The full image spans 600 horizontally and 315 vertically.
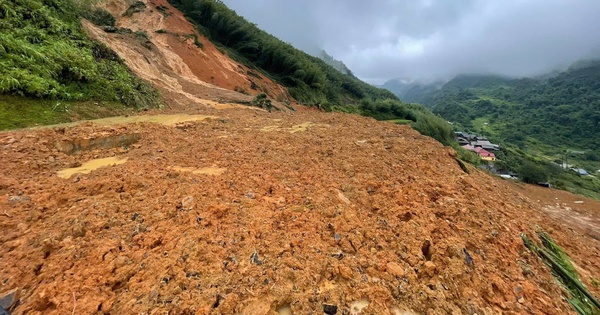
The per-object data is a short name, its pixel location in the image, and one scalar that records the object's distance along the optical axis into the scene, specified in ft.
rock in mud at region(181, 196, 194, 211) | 10.90
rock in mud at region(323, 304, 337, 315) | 7.02
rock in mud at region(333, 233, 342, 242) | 9.63
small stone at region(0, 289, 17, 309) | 6.86
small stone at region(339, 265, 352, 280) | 8.07
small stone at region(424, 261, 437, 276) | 8.36
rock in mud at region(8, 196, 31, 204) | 11.22
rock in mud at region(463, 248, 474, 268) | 8.71
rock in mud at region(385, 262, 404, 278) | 8.25
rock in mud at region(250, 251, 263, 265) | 8.36
